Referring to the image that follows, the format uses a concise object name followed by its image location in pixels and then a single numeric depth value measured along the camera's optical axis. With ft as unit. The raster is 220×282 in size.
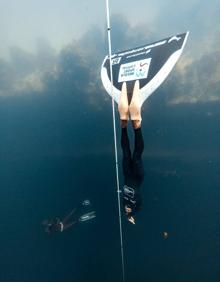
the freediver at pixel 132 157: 4.60
